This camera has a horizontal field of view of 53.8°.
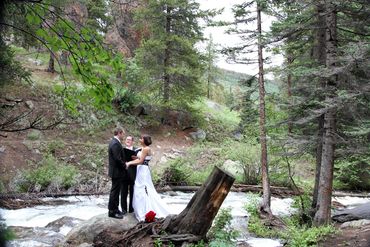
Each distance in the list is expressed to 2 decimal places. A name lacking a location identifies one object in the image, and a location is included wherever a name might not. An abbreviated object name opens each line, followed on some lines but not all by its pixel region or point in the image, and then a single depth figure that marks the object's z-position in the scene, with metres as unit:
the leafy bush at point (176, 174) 16.33
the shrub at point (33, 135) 16.66
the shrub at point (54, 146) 15.88
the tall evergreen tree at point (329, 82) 9.05
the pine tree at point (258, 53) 12.27
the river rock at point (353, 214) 10.98
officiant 8.23
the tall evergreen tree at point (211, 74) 37.33
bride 8.04
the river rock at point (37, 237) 7.79
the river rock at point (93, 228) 7.38
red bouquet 7.75
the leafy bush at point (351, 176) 16.94
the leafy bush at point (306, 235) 8.21
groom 7.58
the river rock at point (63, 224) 9.05
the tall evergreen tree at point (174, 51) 22.41
